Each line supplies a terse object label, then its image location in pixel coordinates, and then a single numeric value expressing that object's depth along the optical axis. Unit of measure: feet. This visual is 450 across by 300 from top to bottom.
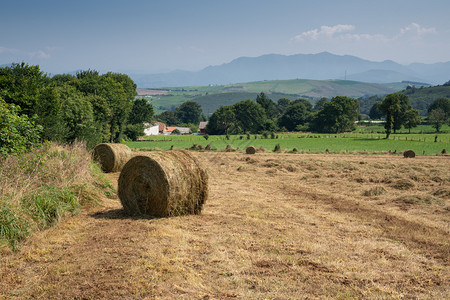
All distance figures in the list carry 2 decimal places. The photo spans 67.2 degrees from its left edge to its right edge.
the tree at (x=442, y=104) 332.27
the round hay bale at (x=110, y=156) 66.80
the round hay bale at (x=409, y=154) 103.91
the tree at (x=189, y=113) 492.95
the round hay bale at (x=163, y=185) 32.40
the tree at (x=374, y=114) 415.13
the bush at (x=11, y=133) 35.88
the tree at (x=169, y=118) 478.26
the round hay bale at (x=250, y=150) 115.03
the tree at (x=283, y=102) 502.79
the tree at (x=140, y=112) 229.04
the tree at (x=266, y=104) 384.47
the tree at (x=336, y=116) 268.48
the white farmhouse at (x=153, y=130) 344.49
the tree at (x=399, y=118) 239.09
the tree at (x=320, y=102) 480.03
